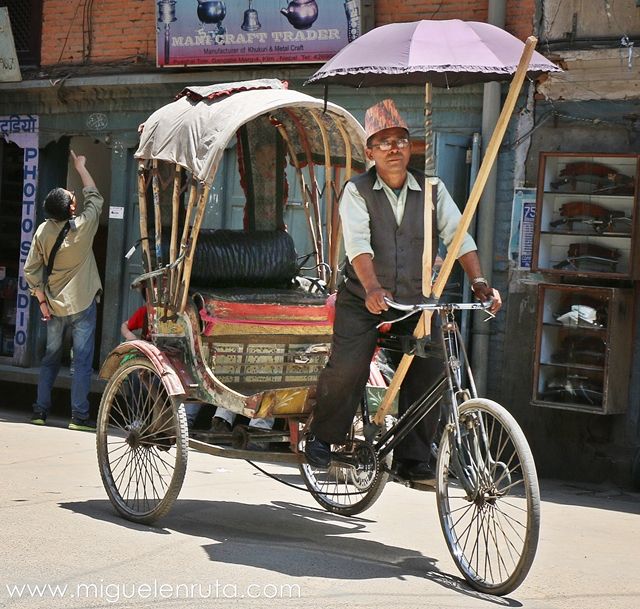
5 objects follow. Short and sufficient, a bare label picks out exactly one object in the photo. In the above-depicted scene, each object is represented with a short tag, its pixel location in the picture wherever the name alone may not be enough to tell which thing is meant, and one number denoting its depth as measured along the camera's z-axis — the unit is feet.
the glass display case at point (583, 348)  34.96
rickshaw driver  20.89
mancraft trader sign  42.09
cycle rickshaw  20.06
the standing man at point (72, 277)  37.88
